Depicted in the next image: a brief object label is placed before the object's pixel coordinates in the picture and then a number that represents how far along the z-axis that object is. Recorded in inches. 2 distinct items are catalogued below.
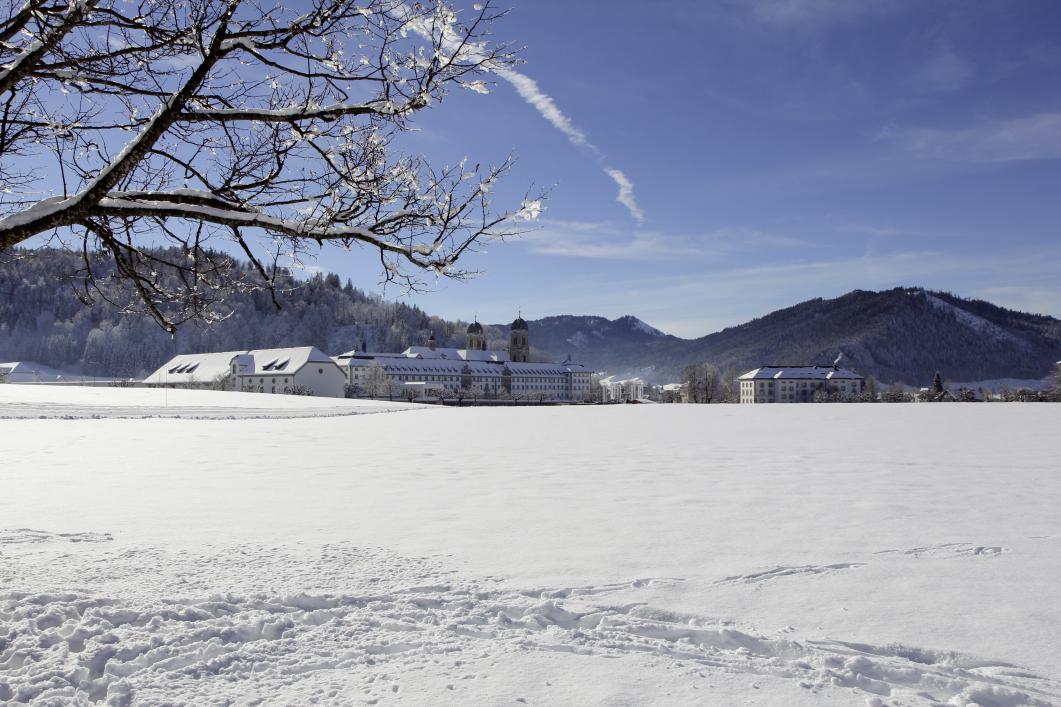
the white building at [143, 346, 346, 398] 4429.1
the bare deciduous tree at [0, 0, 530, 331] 205.0
